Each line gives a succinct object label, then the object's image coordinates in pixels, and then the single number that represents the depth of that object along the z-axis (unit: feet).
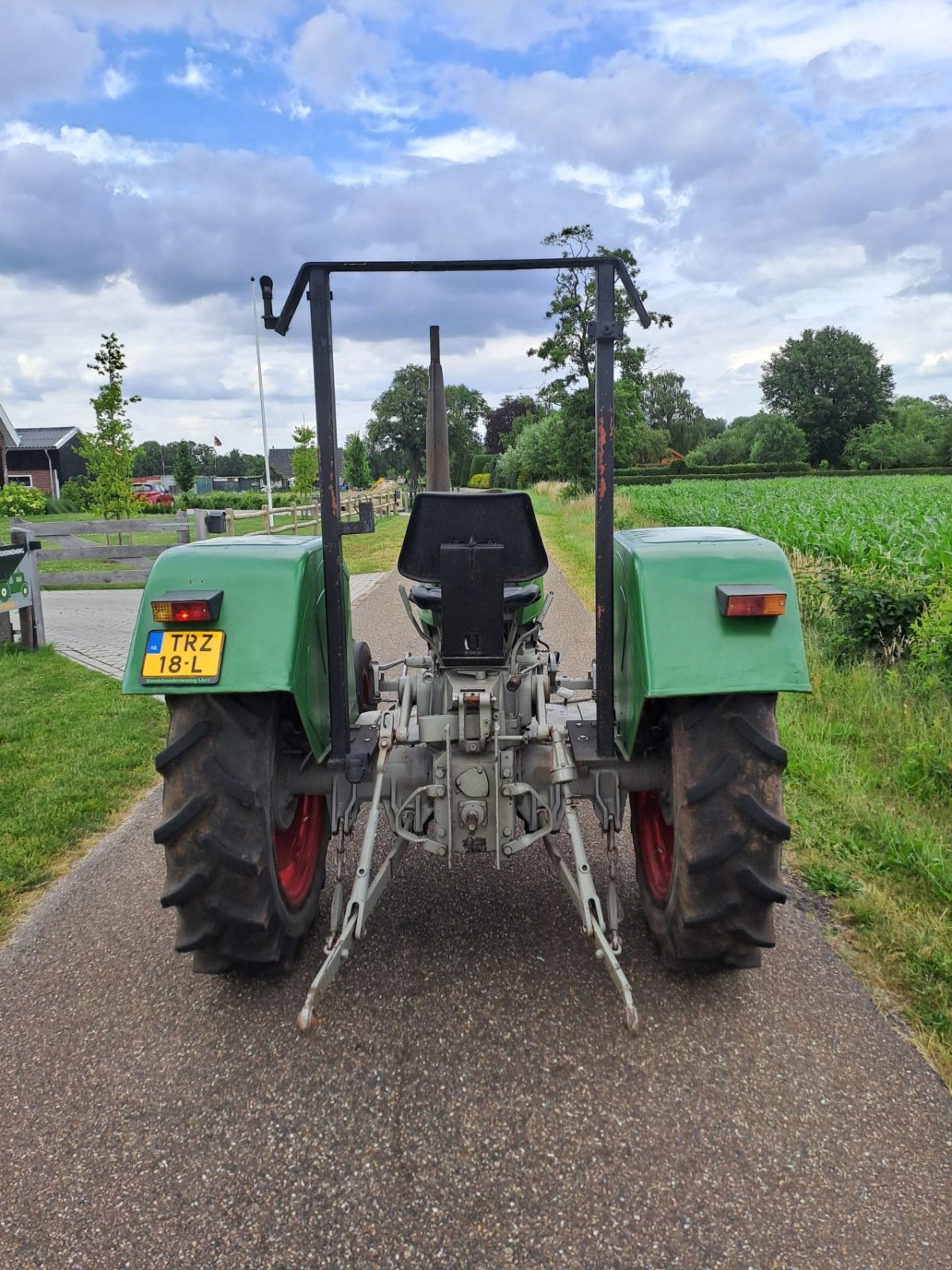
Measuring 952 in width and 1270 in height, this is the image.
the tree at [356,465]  115.14
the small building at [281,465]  214.90
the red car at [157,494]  144.15
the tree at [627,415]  75.31
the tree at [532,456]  110.15
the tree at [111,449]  52.16
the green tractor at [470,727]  8.05
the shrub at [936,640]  16.61
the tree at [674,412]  323.16
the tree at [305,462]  98.12
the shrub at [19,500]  66.13
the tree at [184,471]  208.54
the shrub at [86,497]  54.65
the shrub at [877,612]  20.16
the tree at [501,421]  171.63
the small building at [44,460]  164.25
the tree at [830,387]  269.64
